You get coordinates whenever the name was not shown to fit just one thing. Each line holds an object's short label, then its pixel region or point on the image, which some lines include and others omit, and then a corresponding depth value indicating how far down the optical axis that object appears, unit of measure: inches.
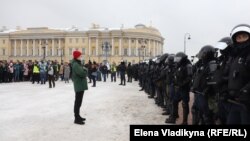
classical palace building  3425.8
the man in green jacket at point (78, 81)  297.2
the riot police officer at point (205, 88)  217.6
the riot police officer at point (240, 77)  150.8
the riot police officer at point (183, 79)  277.4
